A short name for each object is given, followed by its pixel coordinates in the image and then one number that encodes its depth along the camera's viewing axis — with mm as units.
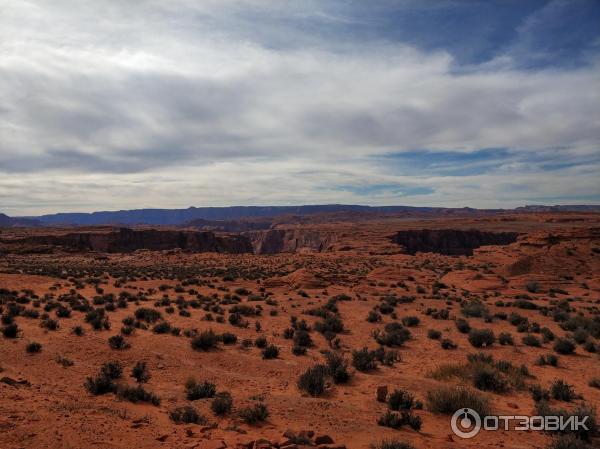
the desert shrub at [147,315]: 15998
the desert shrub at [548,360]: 11492
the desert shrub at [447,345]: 13352
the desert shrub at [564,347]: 12773
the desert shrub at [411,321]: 16969
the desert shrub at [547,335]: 14355
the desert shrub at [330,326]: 15602
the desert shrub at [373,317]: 17664
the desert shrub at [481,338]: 13617
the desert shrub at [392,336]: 13781
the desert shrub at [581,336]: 13936
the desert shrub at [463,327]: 15695
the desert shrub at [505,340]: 13855
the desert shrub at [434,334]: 14656
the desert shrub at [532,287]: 27203
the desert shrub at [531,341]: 13688
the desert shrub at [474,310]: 18781
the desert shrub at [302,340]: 13406
